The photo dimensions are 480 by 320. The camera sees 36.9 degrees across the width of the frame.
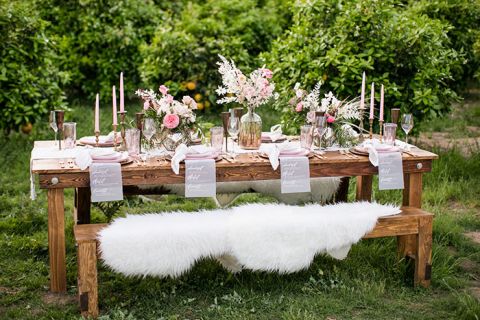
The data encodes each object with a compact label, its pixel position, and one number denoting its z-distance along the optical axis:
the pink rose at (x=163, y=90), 4.07
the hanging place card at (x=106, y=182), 3.75
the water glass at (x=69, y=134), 4.25
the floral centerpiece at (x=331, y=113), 4.31
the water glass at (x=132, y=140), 4.04
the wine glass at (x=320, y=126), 4.23
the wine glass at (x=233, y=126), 4.29
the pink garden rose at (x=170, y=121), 4.03
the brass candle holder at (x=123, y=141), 4.10
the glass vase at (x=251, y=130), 4.29
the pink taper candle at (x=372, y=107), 4.39
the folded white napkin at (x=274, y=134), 4.60
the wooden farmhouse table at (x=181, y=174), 3.79
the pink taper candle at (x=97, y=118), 4.02
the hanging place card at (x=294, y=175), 4.00
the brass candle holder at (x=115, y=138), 4.16
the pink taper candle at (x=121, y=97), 3.96
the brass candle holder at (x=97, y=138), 4.22
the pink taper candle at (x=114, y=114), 3.98
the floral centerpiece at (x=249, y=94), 4.19
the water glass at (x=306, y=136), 4.26
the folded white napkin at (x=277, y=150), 3.99
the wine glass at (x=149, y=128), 4.07
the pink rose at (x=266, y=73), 4.23
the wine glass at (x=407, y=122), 4.36
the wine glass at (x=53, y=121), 4.14
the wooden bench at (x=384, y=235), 3.67
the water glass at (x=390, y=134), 4.43
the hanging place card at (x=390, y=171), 4.14
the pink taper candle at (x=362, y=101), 4.41
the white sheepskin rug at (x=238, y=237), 3.69
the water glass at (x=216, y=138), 4.11
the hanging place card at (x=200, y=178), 3.87
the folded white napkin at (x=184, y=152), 3.84
